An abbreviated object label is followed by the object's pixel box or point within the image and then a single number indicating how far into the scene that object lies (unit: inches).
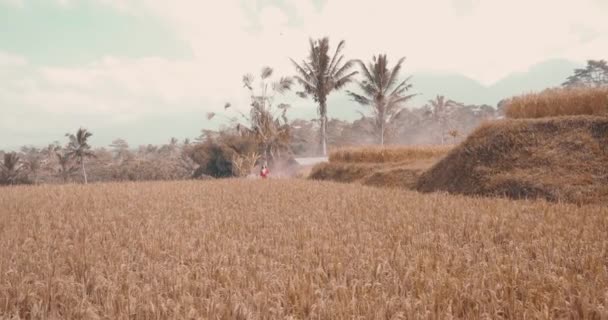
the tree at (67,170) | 1831.9
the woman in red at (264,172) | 875.4
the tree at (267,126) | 1245.1
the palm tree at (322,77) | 1262.3
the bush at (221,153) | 1360.7
